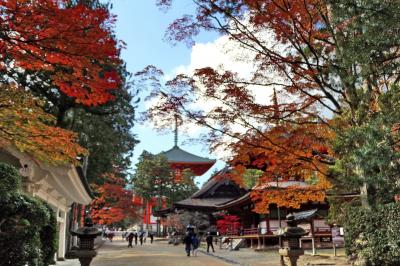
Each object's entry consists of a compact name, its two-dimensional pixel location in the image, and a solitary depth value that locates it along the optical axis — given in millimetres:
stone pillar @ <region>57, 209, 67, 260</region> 19355
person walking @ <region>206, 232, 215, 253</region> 27431
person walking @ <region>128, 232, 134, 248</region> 37931
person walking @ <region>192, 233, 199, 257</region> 23453
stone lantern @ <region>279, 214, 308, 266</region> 10438
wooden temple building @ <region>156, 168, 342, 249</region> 26408
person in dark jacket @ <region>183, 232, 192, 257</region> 22781
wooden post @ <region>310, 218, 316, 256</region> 19728
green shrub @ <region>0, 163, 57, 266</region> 8750
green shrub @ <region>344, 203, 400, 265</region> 9328
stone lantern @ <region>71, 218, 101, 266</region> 9727
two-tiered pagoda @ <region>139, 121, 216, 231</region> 68862
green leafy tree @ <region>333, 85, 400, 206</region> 7566
